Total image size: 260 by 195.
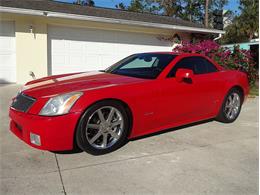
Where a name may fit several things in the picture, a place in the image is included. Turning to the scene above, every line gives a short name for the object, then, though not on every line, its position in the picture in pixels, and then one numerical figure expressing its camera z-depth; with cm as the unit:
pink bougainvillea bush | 1102
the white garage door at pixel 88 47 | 1066
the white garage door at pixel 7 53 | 980
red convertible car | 362
